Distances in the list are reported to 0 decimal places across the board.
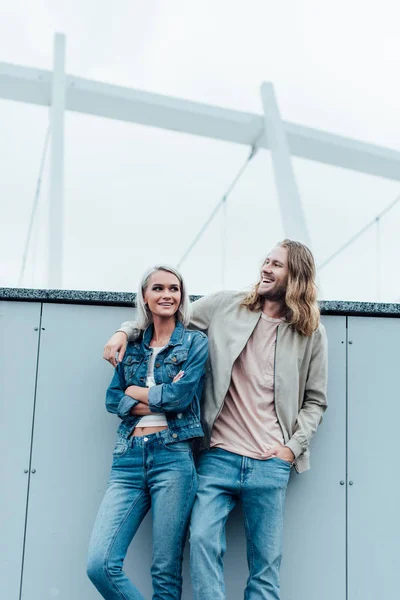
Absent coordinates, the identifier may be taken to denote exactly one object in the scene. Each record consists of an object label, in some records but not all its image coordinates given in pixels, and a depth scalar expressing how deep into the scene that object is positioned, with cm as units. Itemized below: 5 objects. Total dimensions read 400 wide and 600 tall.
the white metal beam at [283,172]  913
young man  295
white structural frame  914
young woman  286
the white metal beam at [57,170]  834
